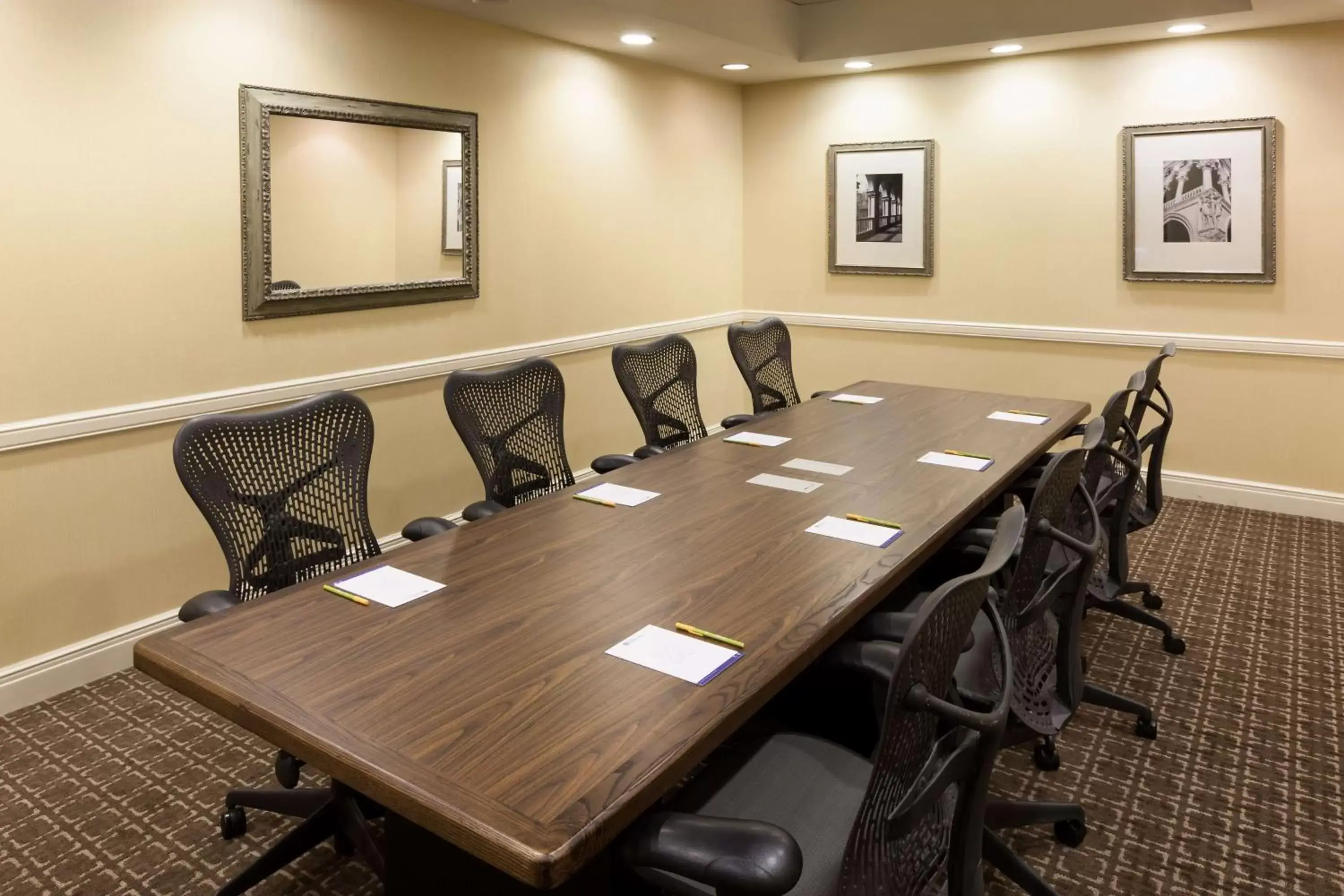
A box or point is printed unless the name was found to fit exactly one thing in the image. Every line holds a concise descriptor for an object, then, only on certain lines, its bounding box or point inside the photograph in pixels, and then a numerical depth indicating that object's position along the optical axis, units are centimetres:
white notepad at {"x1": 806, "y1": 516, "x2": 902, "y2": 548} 222
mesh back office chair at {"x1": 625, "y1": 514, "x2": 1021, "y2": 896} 117
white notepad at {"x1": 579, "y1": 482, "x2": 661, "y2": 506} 257
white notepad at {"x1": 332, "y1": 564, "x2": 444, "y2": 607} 191
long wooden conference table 126
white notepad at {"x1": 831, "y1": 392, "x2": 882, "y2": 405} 394
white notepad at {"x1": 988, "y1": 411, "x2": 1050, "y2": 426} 355
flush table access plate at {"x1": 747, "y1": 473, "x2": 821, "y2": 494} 266
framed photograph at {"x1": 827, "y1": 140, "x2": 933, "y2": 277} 547
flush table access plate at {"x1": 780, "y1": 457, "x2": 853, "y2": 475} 284
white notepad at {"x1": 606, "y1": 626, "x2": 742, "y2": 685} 157
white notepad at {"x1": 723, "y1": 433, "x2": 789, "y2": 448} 322
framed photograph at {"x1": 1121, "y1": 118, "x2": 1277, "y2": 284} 453
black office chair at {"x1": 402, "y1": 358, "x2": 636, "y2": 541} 284
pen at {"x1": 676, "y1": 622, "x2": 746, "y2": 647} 167
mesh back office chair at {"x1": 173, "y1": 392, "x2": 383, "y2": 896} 207
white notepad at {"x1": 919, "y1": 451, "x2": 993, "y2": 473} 287
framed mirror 335
